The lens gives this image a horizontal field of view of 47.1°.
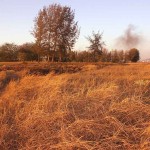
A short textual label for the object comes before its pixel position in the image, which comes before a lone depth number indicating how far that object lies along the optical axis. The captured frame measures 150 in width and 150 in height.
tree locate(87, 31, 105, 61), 24.95
